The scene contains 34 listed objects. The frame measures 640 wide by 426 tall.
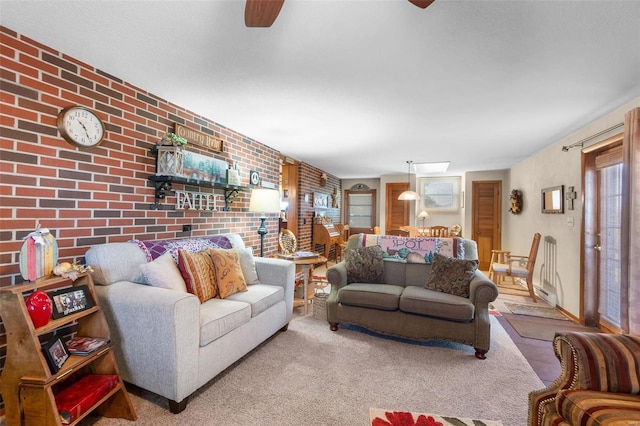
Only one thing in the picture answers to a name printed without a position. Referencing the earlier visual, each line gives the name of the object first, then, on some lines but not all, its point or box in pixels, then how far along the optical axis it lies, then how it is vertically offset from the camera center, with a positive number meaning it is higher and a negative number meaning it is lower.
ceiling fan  1.15 +0.84
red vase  1.42 -0.48
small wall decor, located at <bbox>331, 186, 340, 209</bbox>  7.64 +0.38
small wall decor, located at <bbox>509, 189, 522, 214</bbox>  5.41 +0.27
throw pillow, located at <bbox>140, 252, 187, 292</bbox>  1.98 -0.44
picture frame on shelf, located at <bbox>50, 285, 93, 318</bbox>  1.55 -0.50
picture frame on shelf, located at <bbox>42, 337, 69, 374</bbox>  1.42 -0.73
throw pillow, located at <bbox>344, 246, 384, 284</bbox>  3.13 -0.56
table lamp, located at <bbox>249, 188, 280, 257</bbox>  3.43 +0.14
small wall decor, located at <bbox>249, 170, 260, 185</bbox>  3.91 +0.47
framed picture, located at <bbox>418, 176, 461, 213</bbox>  7.24 +0.52
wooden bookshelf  1.38 -0.79
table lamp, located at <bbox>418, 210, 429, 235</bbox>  7.09 -0.02
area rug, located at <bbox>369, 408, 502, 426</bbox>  1.66 -1.19
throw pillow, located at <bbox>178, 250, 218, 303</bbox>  2.20 -0.49
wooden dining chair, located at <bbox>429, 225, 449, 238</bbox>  6.18 -0.37
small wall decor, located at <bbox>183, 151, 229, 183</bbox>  2.92 +0.47
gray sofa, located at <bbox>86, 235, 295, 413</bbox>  1.70 -0.74
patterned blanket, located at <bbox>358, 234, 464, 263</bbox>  3.15 -0.37
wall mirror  3.77 +0.23
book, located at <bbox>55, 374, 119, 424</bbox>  1.44 -0.98
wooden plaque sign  2.81 +0.78
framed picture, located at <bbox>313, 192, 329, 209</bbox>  6.31 +0.29
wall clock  1.92 +0.58
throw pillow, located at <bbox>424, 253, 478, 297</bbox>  2.70 -0.58
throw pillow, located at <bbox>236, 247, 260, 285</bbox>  2.82 -0.53
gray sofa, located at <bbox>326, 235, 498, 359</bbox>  2.49 -0.84
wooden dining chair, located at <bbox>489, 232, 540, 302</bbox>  4.19 -0.81
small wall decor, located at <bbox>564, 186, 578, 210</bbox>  3.47 +0.25
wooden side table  3.36 -0.67
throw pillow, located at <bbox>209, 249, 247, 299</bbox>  2.42 -0.52
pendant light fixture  5.91 +0.37
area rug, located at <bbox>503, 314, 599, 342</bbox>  2.97 -1.21
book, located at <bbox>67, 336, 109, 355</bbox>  1.59 -0.76
